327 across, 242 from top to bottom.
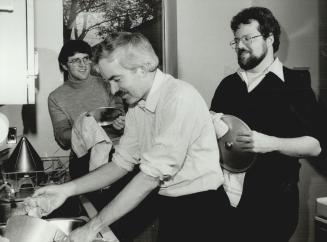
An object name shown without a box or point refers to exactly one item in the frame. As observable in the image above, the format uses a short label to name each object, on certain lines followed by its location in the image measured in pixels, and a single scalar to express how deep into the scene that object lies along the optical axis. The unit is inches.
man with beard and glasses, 63.0
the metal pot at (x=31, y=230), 40.6
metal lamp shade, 73.0
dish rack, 67.1
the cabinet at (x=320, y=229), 63.0
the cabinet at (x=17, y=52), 53.2
